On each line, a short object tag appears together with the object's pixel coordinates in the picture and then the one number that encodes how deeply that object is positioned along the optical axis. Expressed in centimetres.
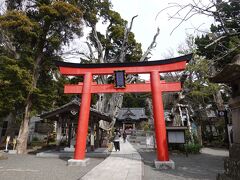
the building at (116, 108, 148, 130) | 3214
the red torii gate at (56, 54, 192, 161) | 830
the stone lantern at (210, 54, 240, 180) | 353
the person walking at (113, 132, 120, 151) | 1376
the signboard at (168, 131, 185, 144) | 1238
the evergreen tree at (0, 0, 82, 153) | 1255
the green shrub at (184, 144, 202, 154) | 1256
